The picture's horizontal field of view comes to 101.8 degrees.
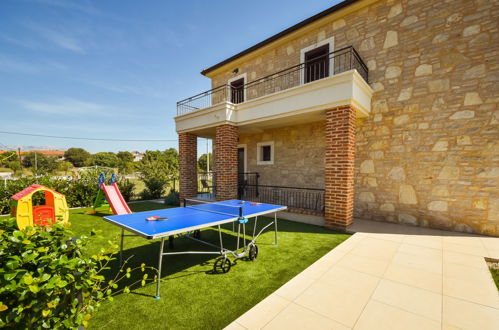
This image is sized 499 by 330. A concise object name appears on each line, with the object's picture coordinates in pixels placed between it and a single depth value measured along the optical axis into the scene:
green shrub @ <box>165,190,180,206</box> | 9.89
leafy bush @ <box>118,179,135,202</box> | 10.33
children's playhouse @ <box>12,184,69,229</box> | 5.20
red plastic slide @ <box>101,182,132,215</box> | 6.09
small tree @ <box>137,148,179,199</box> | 11.48
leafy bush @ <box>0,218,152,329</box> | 0.98
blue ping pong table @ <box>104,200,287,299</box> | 2.74
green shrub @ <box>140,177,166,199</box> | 11.34
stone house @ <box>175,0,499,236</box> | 5.10
